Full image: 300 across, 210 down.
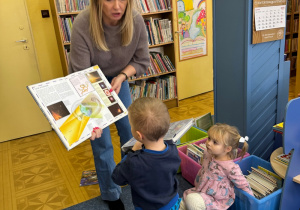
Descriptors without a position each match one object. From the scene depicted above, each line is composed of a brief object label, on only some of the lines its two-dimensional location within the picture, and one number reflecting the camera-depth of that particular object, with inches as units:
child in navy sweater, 43.7
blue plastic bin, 55.2
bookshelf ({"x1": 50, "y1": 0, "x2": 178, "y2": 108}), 117.3
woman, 54.8
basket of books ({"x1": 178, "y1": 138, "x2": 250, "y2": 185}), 75.8
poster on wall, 151.3
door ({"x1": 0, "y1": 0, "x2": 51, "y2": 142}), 114.0
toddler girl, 58.4
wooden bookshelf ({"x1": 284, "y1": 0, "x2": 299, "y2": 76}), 184.9
